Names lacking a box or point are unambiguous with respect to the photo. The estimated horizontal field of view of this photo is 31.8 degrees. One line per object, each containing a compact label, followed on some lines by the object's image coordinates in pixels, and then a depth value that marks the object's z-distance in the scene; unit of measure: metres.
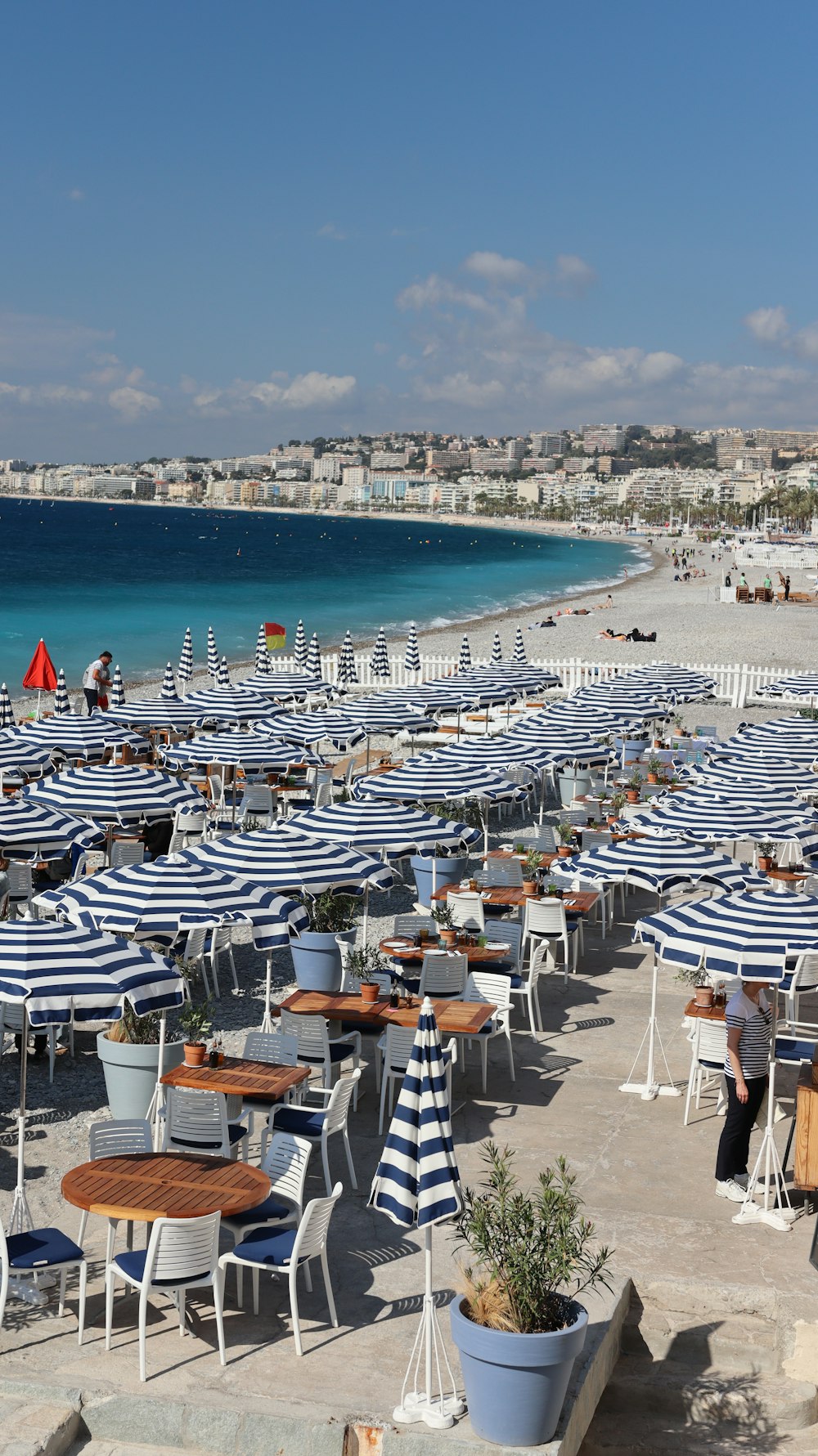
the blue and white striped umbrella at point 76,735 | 18.52
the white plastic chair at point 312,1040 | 9.59
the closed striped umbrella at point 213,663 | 30.41
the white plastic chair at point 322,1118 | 8.27
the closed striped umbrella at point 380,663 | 31.94
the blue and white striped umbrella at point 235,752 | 17.94
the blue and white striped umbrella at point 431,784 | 15.30
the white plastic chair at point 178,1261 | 6.36
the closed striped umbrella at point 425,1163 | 6.24
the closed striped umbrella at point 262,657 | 30.03
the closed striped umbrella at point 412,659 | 31.96
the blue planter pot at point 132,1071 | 9.20
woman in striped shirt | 8.36
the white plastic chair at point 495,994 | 10.66
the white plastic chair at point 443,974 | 10.87
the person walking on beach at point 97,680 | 23.98
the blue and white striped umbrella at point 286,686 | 24.67
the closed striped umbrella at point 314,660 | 31.53
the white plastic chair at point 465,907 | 12.95
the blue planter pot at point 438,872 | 15.09
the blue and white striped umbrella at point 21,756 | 17.34
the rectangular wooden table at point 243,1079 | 8.36
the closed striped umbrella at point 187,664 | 30.55
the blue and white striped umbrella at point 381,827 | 13.08
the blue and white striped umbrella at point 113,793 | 14.68
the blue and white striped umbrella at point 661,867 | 11.30
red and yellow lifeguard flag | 33.94
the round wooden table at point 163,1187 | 6.58
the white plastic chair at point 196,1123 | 8.04
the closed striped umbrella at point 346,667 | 31.23
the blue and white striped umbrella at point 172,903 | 9.60
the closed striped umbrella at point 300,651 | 32.91
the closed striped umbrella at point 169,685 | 31.18
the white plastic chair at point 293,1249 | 6.64
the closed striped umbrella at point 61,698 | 24.78
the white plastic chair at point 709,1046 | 9.44
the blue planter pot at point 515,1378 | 5.51
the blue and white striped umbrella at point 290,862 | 11.39
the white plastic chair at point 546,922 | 12.73
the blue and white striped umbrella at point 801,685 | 26.00
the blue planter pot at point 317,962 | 11.81
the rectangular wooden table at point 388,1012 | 9.81
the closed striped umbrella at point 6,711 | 22.81
